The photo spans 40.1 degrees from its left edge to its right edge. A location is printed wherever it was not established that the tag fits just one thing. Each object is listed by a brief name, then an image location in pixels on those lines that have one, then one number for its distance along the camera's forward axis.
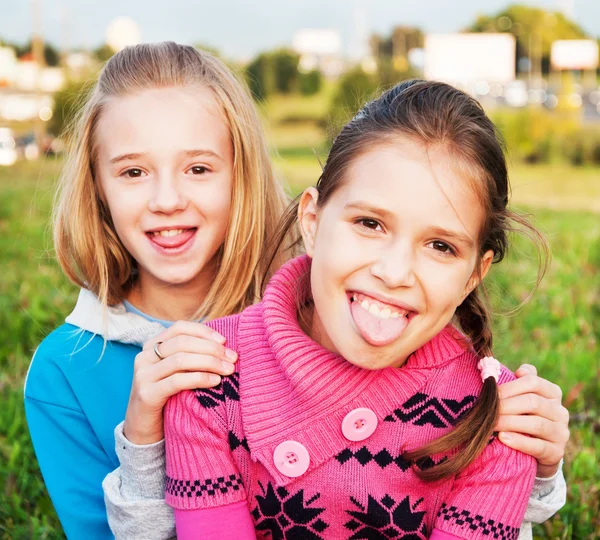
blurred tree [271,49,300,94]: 31.62
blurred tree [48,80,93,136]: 18.50
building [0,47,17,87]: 37.66
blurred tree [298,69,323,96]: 31.53
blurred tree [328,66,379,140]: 23.50
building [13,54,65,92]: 38.69
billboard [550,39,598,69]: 54.53
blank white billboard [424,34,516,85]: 32.47
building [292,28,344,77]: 77.62
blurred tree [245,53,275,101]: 30.94
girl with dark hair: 1.80
